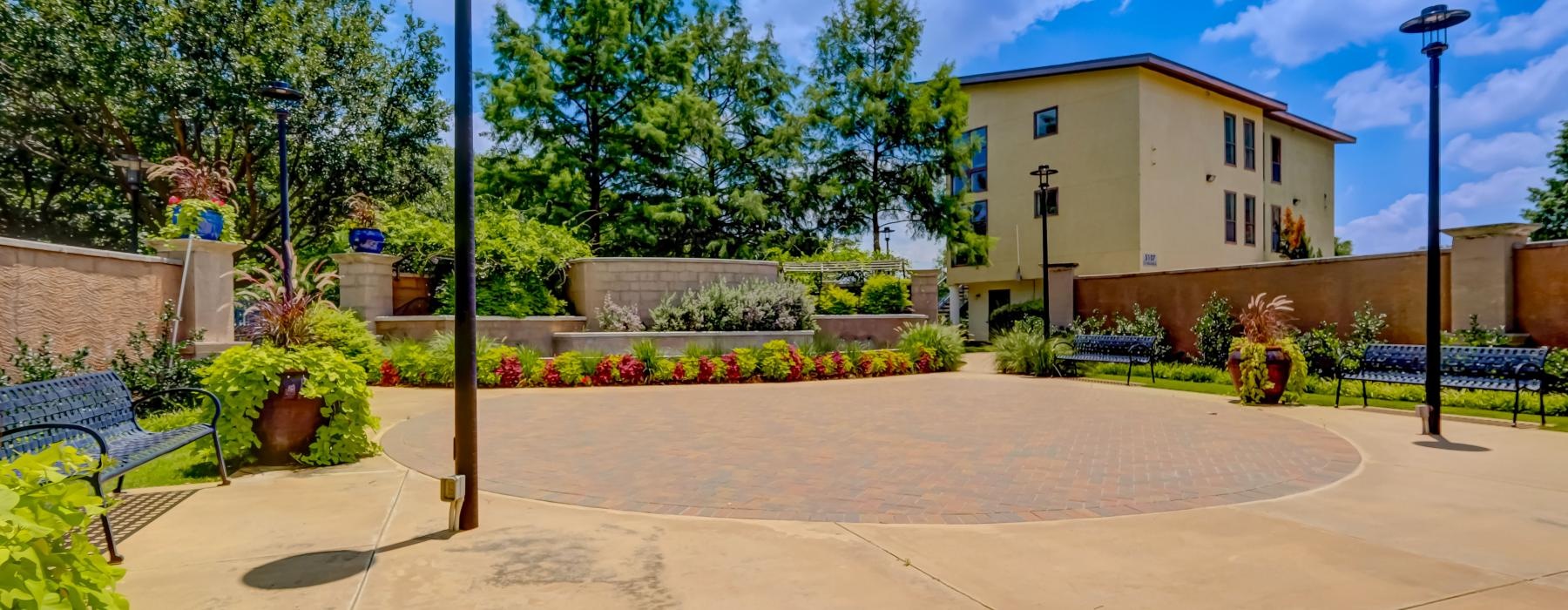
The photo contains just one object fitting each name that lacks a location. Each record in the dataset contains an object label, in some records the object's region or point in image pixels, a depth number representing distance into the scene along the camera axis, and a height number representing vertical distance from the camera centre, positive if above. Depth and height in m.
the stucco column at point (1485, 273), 11.41 +0.52
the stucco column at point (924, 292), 19.58 +0.42
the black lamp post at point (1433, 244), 8.04 +0.69
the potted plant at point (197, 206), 10.01 +1.45
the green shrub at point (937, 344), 16.81 -0.85
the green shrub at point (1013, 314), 24.91 -0.22
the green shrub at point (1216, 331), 15.44 -0.51
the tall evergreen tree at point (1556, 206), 26.41 +3.65
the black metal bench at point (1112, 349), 14.67 -0.88
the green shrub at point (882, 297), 19.30 +0.28
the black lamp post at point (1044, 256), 18.24 +1.29
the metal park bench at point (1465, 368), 9.02 -0.84
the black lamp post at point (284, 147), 11.02 +2.70
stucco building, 25.27 +5.10
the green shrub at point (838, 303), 19.12 +0.13
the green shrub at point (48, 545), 1.68 -0.56
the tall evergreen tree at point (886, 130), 25.98 +6.31
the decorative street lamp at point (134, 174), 13.13 +2.45
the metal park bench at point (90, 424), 4.26 -0.73
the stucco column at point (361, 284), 15.03 +0.53
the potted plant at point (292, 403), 6.06 -0.79
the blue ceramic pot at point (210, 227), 10.07 +1.16
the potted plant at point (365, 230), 15.19 +1.67
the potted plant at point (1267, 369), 11.04 -0.95
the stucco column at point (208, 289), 9.78 +0.29
